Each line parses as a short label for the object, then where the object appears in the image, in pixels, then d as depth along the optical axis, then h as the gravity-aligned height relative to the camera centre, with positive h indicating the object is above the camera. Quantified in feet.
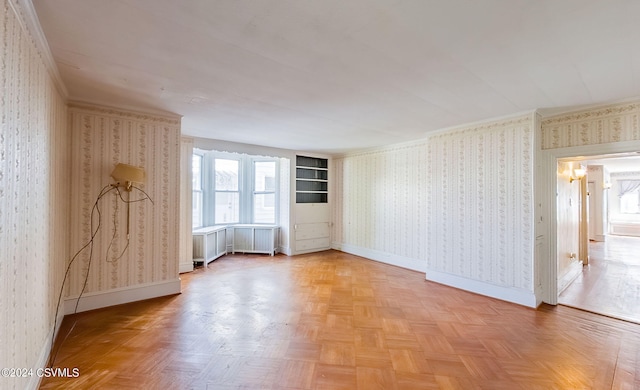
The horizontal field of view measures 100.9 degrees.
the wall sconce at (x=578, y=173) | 14.55 +1.48
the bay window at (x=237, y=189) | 19.80 +0.85
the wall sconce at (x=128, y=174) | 9.84 +0.97
